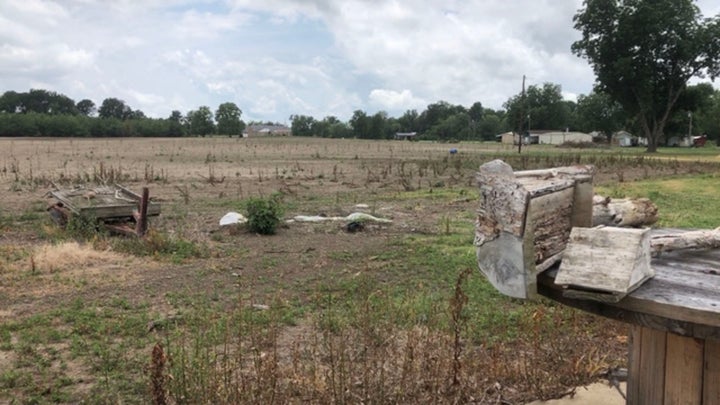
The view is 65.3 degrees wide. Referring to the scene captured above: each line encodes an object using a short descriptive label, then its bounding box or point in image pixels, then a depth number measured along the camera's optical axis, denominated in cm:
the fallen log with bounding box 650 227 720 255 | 243
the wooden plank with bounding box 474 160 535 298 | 185
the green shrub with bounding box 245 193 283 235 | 1073
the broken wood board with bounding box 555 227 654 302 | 178
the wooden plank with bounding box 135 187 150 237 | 994
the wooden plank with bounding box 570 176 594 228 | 210
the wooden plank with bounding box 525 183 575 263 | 188
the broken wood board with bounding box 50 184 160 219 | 1034
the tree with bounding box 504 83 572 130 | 11181
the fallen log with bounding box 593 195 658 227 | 264
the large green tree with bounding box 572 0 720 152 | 4309
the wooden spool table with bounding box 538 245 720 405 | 178
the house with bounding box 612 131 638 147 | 9080
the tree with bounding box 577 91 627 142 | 8875
